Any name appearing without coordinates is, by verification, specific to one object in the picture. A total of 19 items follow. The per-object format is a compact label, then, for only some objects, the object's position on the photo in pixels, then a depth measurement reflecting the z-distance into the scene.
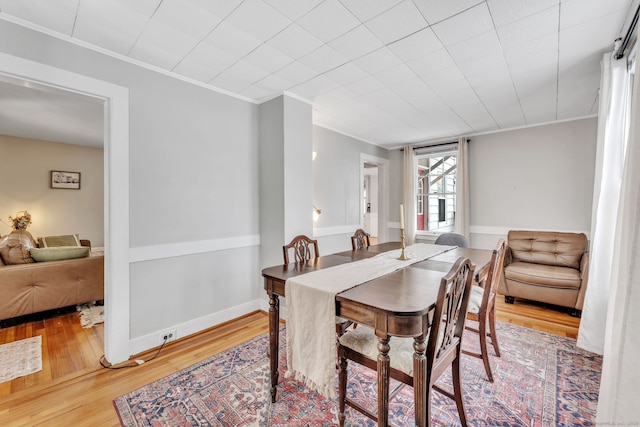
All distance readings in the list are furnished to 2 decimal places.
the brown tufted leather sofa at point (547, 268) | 3.03
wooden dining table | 1.18
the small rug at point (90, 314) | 2.84
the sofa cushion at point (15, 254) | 2.79
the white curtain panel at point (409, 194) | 5.09
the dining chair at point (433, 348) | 1.23
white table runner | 1.43
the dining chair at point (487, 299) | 1.82
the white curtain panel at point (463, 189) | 4.49
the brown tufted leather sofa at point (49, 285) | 2.68
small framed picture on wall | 4.77
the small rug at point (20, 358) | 1.98
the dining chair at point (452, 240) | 3.57
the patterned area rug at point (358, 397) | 1.57
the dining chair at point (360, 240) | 2.89
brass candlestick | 2.18
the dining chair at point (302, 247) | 2.38
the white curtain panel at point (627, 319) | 0.86
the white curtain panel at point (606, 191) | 2.01
